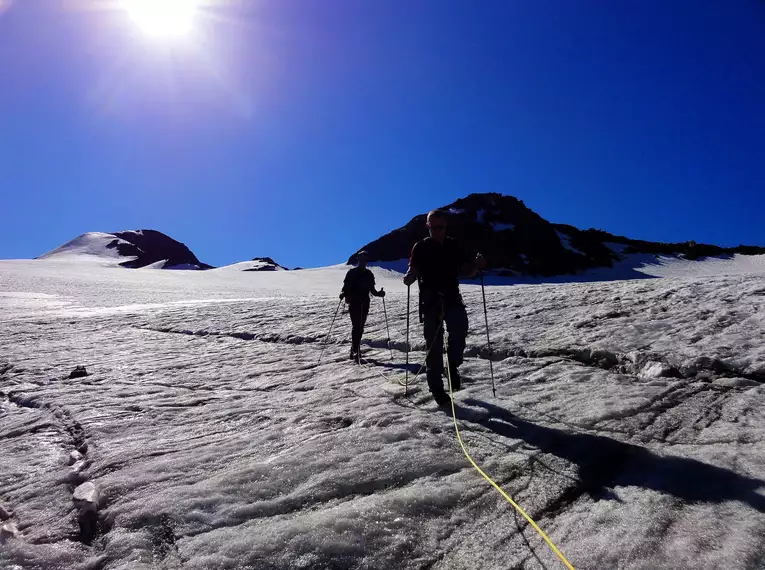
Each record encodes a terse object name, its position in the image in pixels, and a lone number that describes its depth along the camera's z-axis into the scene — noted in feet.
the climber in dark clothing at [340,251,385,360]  30.56
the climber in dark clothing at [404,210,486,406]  17.26
